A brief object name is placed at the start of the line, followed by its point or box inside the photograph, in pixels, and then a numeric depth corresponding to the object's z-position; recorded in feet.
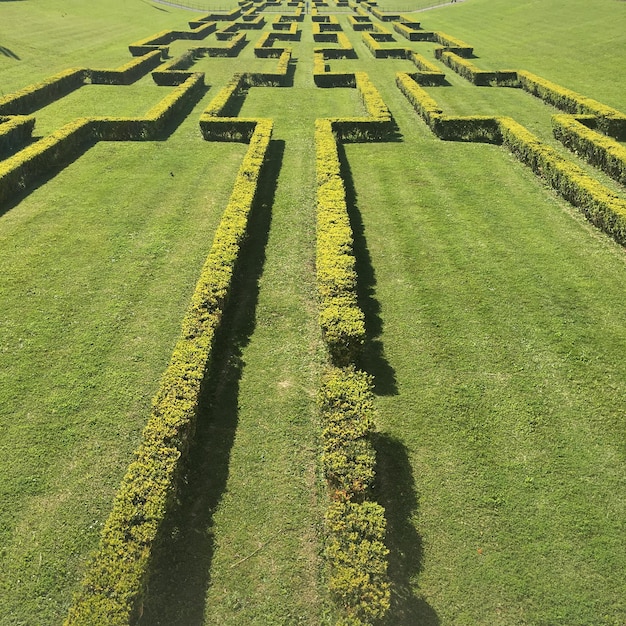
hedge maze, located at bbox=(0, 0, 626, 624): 20.74
